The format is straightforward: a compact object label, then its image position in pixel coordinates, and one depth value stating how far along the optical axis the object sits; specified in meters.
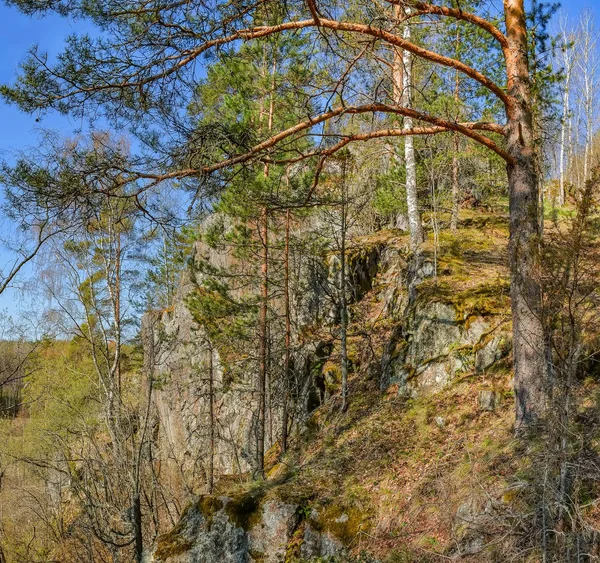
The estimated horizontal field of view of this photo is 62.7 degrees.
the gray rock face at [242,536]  5.80
